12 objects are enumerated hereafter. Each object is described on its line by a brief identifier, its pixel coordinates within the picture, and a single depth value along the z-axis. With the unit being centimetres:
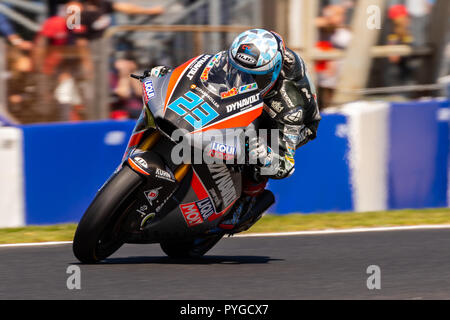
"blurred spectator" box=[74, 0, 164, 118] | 1769
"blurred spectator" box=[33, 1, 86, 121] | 1744
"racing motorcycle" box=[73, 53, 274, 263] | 1033
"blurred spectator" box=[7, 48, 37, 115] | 1727
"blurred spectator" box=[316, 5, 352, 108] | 2086
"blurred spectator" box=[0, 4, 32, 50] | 1755
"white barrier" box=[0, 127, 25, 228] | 1591
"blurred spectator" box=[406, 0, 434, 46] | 2145
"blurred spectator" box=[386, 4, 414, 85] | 2149
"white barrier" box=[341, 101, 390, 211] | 1787
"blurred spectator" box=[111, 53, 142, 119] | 1786
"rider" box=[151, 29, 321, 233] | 1061
